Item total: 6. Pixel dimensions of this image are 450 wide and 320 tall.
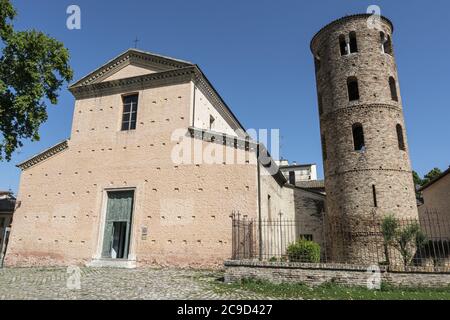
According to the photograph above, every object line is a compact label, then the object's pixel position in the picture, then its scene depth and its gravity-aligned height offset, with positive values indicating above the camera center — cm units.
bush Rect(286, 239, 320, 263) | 1095 -7
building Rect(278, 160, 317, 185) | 4159 +1020
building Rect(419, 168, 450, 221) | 2017 +366
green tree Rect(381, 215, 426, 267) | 1141 +63
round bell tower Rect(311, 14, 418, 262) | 1588 +627
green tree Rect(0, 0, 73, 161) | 1427 +775
